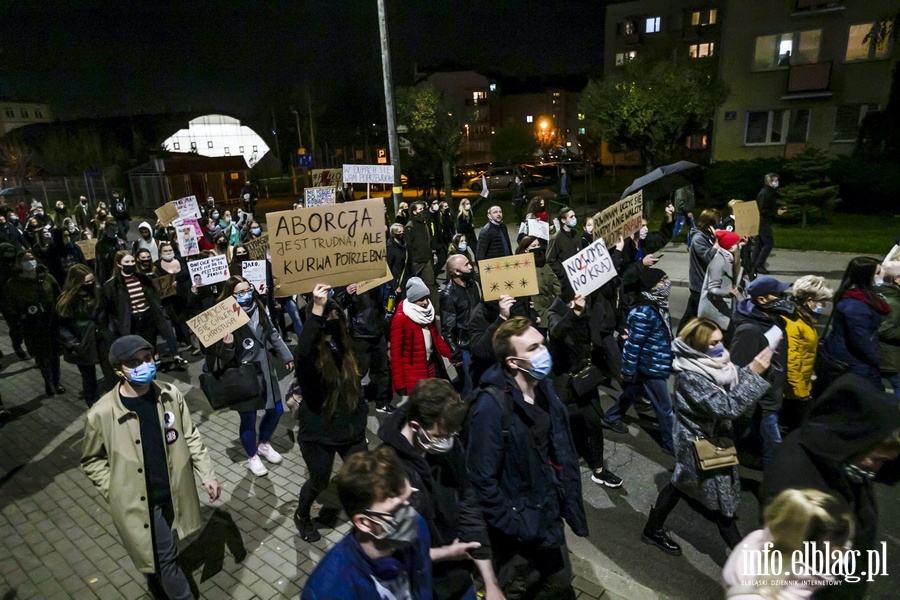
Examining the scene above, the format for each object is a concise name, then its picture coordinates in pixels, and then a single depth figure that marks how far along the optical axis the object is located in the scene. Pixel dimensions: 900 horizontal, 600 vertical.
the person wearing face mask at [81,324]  6.75
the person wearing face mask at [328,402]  4.16
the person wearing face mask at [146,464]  3.58
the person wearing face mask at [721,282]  6.88
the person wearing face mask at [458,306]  6.23
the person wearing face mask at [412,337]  5.59
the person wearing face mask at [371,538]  2.20
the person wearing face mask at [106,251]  10.35
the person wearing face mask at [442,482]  2.86
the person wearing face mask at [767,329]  4.70
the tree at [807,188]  17.95
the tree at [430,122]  31.38
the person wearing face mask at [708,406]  3.83
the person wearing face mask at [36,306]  7.75
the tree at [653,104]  26.08
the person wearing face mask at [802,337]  4.99
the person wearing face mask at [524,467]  3.11
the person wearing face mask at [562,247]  8.38
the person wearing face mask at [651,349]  5.52
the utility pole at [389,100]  13.60
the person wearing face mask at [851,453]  2.86
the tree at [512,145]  47.97
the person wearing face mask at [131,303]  7.04
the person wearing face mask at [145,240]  10.85
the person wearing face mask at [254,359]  5.38
